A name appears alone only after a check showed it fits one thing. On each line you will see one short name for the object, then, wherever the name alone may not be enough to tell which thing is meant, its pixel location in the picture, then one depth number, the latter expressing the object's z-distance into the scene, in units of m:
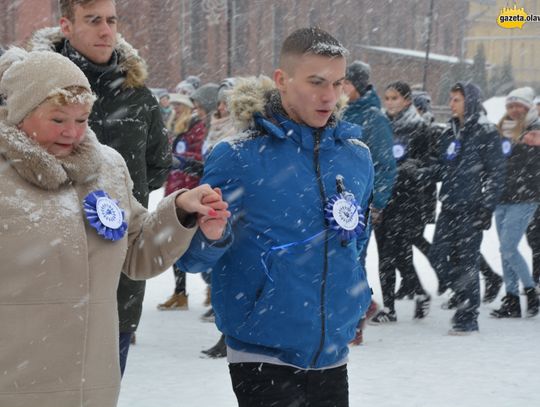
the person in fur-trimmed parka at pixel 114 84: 4.03
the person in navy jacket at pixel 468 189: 7.48
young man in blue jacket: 3.05
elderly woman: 2.52
